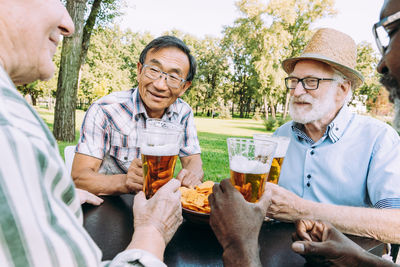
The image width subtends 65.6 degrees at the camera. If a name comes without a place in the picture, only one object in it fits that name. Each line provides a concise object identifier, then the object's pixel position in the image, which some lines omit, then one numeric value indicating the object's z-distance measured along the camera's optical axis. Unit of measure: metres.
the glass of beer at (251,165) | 0.55
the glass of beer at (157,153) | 0.59
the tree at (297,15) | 22.52
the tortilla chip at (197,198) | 0.59
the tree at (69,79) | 6.88
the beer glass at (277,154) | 0.65
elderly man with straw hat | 0.66
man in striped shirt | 0.22
